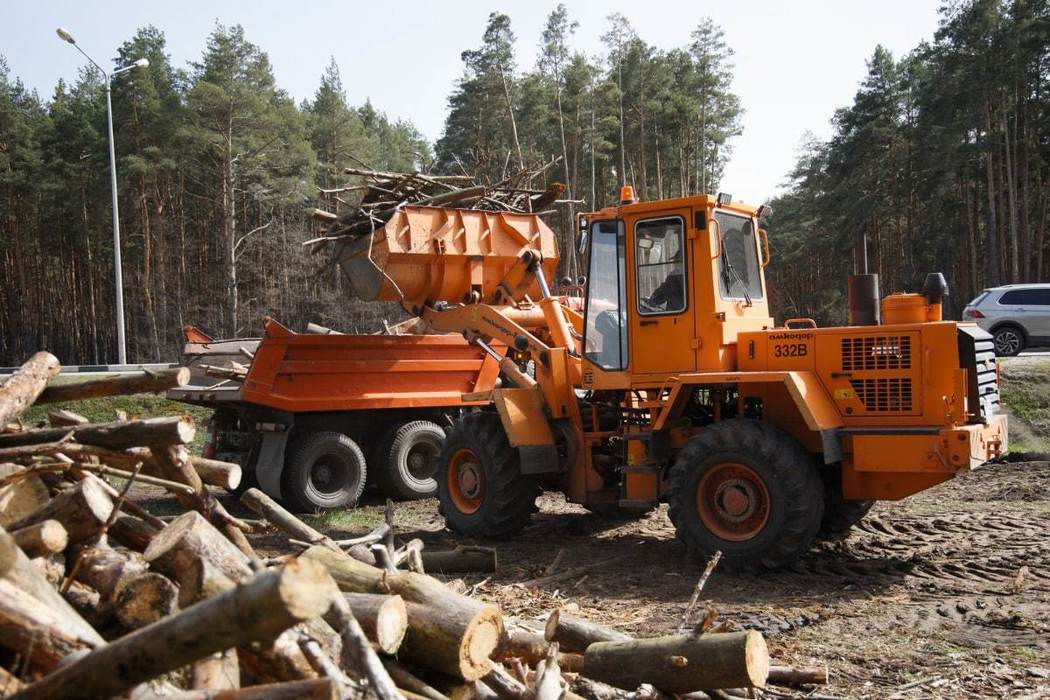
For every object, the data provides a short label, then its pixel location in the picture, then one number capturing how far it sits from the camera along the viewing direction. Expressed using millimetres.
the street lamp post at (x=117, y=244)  22297
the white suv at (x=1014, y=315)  19797
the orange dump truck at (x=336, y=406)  10539
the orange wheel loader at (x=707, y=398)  7117
